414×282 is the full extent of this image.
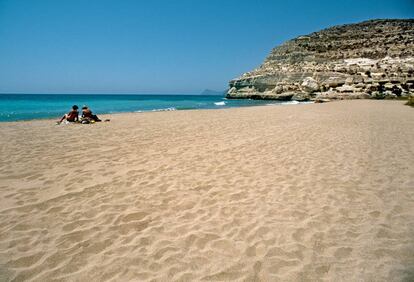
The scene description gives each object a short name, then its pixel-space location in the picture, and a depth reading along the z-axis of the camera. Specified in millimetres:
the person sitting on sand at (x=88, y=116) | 15700
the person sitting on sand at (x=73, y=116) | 15695
